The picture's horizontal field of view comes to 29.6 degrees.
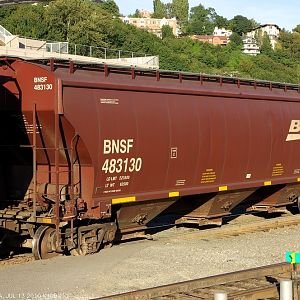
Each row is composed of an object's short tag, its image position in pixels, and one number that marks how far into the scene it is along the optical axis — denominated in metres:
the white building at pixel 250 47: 179.62
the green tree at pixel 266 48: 175.25
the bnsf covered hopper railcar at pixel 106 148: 11.22
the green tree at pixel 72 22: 94.38
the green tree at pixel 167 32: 191.04
